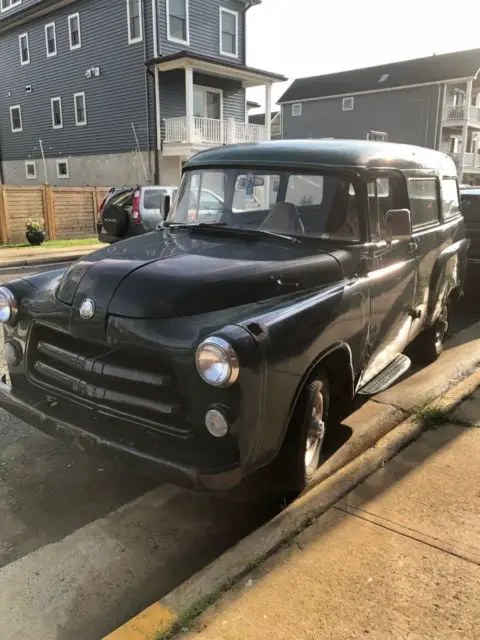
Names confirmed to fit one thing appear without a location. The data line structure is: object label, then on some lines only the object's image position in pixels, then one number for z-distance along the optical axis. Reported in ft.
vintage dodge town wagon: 8.49
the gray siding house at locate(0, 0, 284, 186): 69.10
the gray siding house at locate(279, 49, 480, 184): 105.70
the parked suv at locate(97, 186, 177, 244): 43.09
